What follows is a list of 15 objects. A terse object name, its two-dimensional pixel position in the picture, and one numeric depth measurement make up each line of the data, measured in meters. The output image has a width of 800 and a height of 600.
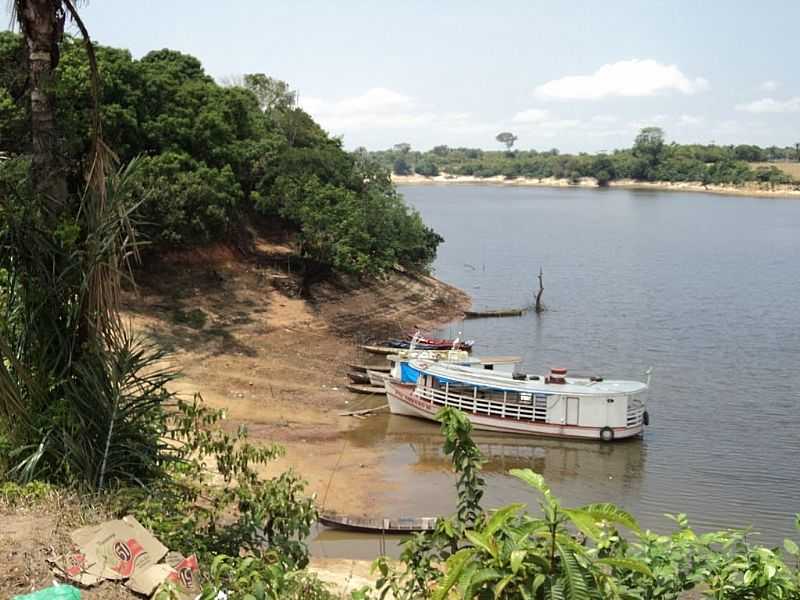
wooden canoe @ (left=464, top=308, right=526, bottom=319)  40.81
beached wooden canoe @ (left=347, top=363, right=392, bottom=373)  29.09
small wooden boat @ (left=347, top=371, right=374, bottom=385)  28.84
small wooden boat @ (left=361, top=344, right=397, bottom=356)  31.77
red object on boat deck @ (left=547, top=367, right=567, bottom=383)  25.16
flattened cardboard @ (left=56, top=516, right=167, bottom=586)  7.05
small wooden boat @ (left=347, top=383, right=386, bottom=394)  27.86
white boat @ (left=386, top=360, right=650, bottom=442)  24.39
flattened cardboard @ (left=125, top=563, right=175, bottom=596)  7.02
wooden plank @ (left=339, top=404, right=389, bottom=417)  25.94
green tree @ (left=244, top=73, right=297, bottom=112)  50.88
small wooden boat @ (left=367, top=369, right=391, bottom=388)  27.55
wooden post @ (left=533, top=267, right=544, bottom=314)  42.28
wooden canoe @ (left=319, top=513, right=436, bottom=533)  16.92
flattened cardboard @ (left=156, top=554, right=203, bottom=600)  6.96
